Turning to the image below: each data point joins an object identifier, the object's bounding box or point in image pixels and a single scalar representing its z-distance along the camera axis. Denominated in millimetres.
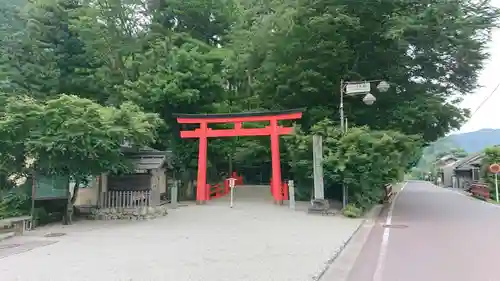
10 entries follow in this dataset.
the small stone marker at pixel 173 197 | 20025
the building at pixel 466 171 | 37469
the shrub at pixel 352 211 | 14836
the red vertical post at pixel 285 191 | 21083
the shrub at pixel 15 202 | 12977
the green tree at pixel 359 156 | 15690
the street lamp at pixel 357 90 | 15563
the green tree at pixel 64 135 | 12336
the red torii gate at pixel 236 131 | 19875
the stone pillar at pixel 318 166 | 15742
